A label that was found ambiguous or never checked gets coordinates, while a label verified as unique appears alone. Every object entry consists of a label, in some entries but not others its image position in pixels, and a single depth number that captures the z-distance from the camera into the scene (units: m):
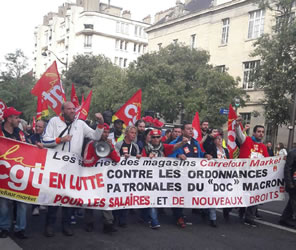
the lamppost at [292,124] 11.54
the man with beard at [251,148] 5.09
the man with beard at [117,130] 5.51
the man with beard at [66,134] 4.12
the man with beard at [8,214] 3.86
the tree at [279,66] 11.92
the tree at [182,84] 15.61
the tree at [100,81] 20.28
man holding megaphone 4.15
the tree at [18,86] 27.50
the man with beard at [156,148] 4.92
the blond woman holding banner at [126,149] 4.66
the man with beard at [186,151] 4.78
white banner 4.04
